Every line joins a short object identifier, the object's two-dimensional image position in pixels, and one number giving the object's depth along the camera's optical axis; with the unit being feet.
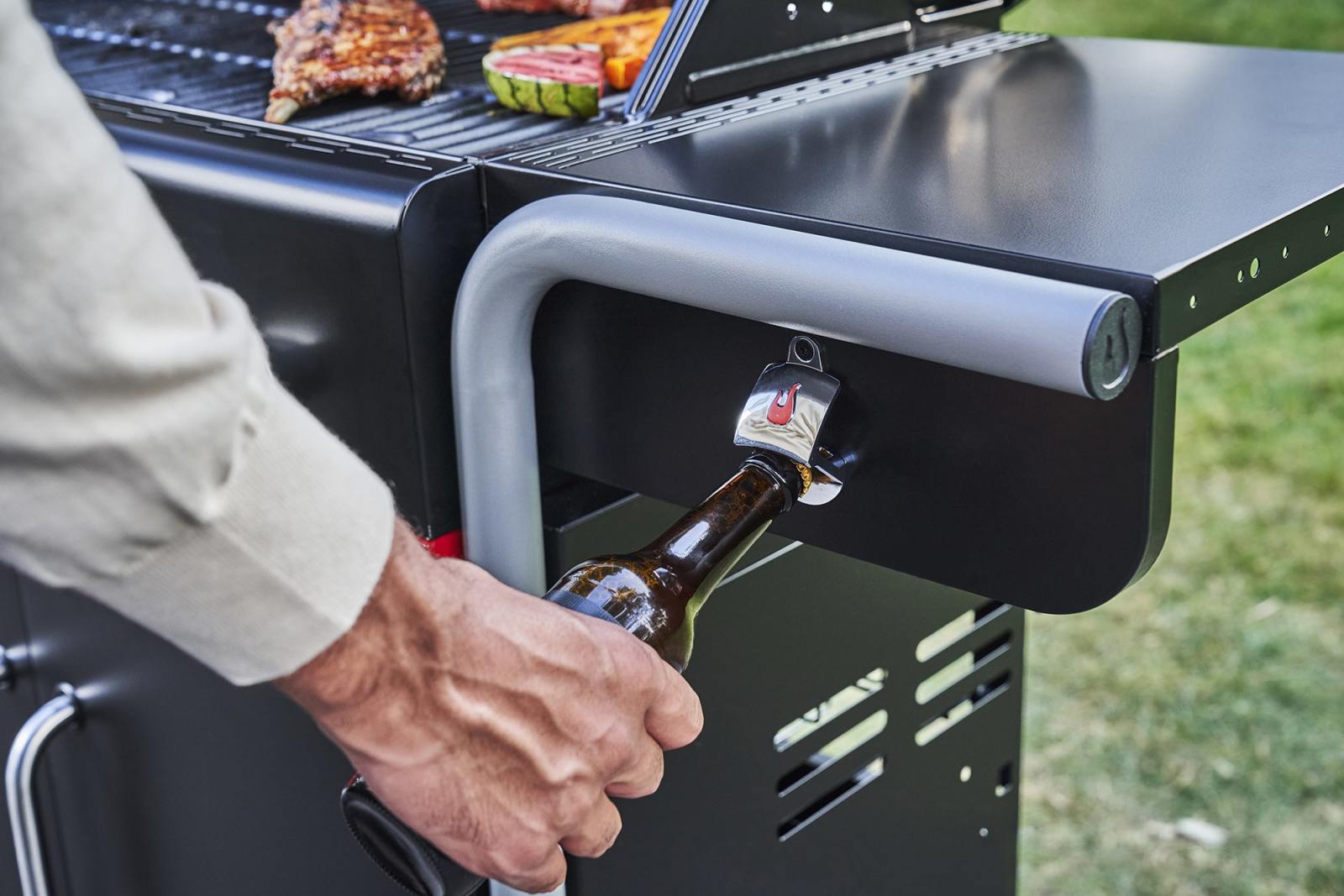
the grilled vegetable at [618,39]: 4.17
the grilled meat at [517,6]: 5.53
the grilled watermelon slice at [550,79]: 3.78
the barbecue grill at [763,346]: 2.49
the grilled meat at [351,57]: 3.96
